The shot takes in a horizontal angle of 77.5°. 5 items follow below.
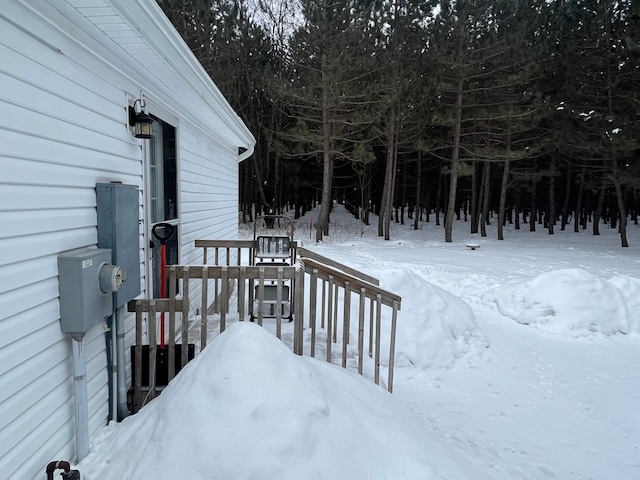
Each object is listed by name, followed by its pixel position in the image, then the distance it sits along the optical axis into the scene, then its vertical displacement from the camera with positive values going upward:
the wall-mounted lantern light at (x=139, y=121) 3.32 +0.63
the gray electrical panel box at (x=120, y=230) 2.71 -0.24
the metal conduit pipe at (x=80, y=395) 2.34 -1.19
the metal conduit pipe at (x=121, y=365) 2.87 -1.25
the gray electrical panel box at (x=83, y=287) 2.23 -0.53
